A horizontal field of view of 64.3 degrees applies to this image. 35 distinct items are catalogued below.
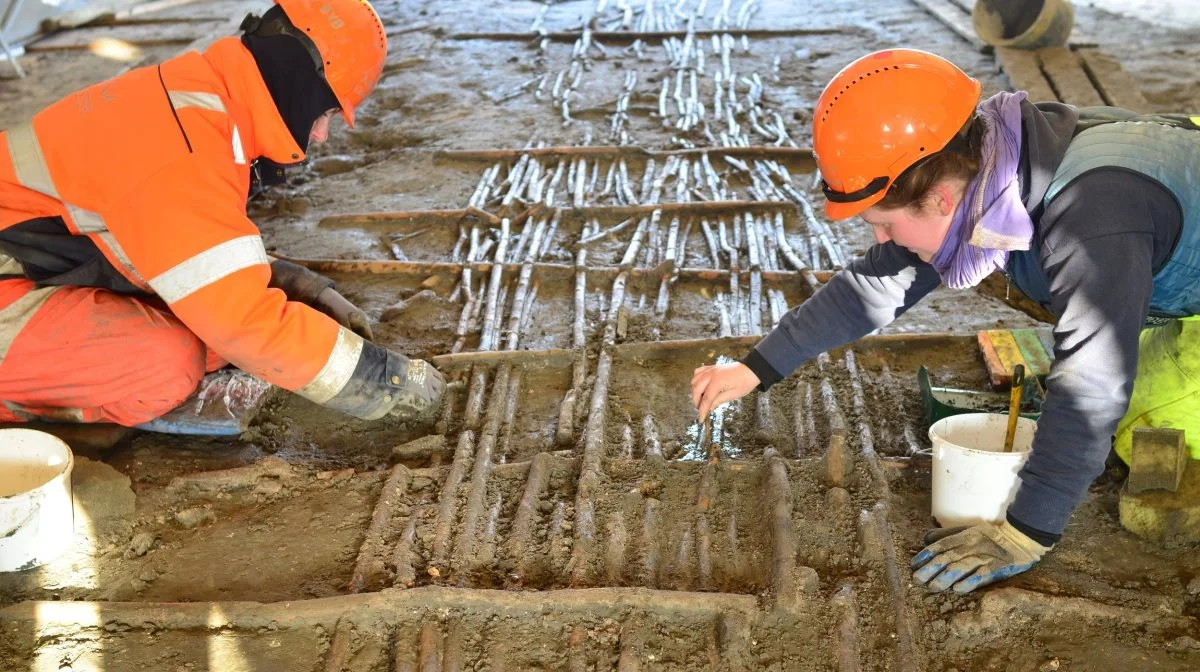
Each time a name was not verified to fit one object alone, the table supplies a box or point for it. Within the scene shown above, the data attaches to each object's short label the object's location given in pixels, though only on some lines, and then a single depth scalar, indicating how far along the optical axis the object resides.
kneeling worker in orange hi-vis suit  2.86
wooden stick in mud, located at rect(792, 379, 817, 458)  3.15
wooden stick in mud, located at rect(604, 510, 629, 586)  2.61
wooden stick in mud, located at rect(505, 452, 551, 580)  2.71
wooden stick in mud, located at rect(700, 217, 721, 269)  4.49
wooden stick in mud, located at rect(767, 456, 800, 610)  2.46
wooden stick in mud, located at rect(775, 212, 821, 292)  4.15
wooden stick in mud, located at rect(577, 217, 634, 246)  4.70
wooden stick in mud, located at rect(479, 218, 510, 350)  3.92
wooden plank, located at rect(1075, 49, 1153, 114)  5.92
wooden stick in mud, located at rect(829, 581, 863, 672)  2.31
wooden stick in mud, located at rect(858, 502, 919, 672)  2.32
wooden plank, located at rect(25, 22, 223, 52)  8.70
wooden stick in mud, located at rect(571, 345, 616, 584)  2.66
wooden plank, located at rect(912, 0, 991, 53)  7.36
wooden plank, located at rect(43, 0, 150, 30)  9.29
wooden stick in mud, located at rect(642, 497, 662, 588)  2.60
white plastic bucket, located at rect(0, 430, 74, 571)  2.71
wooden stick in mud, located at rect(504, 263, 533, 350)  3.91
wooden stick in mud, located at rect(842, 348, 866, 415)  3.34
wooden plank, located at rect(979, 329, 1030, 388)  3.33
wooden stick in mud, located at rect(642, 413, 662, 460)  3.10
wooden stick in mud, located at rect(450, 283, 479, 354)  3.89
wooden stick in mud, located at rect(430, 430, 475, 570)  2.71
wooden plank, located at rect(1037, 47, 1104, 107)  6.04
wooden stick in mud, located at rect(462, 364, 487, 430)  3.40
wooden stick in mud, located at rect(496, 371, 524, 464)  3.27
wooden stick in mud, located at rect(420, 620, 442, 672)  2.39
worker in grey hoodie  2.15
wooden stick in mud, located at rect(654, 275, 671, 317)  4.09
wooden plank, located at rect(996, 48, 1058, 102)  6.19
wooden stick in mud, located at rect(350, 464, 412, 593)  2.66
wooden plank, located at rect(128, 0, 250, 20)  9.42
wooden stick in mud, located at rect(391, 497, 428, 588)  2.60
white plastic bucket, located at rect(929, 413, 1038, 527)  2.40
